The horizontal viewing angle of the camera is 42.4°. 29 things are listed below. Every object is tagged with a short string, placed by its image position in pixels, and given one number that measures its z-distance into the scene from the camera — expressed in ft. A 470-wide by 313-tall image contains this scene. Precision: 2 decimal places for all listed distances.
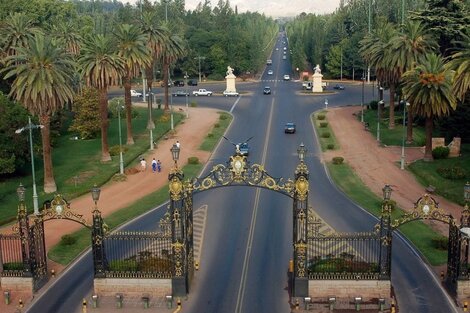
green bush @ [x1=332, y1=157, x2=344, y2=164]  216.35
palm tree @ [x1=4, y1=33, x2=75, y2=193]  173.88
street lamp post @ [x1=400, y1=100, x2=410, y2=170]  204.95
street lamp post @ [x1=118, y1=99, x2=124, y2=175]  202.26
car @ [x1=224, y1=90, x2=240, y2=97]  407.44
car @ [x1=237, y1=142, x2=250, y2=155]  228.84
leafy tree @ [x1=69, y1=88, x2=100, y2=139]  257.34
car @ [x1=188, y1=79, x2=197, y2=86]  478.59
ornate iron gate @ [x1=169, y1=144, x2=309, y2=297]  110.32
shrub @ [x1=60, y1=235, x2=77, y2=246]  139.13
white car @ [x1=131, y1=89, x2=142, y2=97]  405.92
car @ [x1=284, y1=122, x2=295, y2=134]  273.54
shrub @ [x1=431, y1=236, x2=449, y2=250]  131.92
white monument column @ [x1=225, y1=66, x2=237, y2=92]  412.98
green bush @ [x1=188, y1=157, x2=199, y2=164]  219.00
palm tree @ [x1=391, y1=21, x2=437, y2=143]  240.73
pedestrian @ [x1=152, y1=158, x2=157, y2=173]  208.43
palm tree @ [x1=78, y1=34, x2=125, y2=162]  211.61
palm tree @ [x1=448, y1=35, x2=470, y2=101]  178.70
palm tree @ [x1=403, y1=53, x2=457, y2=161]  201.87
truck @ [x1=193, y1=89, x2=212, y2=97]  414.00
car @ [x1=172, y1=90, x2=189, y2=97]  414.21
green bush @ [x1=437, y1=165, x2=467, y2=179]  186.50
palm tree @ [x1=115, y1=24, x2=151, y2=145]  239.50
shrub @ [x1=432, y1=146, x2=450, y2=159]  211.61
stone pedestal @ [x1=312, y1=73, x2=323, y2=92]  423.23
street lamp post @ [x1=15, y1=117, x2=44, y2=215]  158.62
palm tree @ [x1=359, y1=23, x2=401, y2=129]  249.34
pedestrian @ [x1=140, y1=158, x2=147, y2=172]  209.86
